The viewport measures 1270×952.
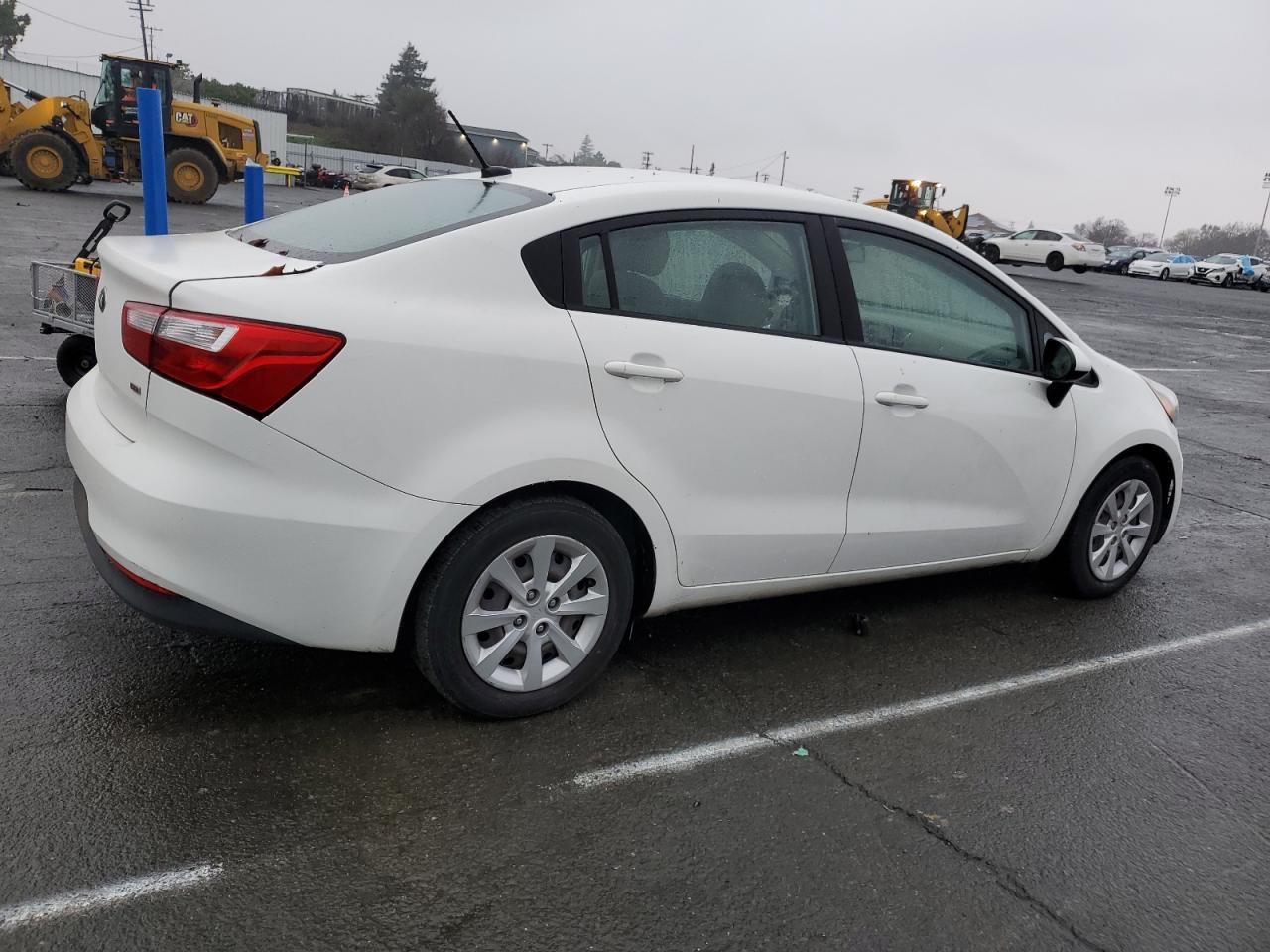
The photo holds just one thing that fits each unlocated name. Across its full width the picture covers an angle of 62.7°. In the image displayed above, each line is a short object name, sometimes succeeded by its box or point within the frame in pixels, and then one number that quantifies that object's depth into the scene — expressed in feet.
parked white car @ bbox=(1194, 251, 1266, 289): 151.84
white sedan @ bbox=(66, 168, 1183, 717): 9.02
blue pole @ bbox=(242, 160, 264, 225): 26.43
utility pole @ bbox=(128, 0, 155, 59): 251.60
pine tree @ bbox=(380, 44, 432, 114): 348.18
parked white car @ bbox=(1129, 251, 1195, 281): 155.02
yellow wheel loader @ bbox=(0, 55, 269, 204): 78.02
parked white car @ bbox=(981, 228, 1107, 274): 122.21
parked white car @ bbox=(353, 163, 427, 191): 136.56
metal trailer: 20.27
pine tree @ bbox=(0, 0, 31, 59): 273.13
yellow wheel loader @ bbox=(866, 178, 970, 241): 122.52
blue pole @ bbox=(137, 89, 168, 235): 21.38
